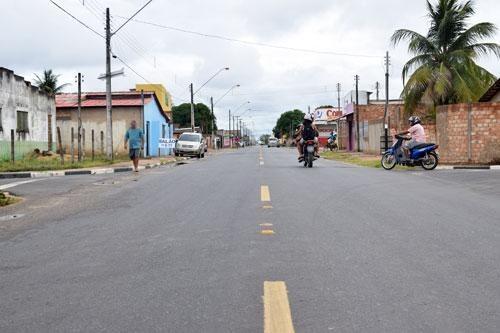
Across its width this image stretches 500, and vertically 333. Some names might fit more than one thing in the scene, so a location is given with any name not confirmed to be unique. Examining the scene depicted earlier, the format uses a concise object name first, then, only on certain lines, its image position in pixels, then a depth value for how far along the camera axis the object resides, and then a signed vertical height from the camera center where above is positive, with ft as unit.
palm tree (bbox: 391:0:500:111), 96.63 +14.24
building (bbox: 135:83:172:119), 201.90 +20.36
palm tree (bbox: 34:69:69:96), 191.62 +22.74
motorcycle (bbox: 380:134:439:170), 60.04 -1.12
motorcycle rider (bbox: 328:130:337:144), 160.31 +1.98
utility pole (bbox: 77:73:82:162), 80.08 +5.79
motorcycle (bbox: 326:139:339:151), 158.91 +0.34
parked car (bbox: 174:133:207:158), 121.19 +0.79
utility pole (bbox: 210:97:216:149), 217.77 +16.40
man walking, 61.57 +0.94
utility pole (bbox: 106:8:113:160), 83.20 +9.17
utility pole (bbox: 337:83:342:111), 253.10 +23.76
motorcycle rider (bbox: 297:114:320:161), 62.55 +1.45
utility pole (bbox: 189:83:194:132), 161.48 +13.94
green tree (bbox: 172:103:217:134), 339.77 +19.99
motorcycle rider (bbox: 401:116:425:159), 60.39 +0.98
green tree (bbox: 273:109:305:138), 460.96 +21.25
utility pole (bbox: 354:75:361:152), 138.81 +3.86
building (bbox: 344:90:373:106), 190.19 +16.08
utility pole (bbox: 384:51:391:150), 97.72 +10.84
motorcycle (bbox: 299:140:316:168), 61.31 -0.66
